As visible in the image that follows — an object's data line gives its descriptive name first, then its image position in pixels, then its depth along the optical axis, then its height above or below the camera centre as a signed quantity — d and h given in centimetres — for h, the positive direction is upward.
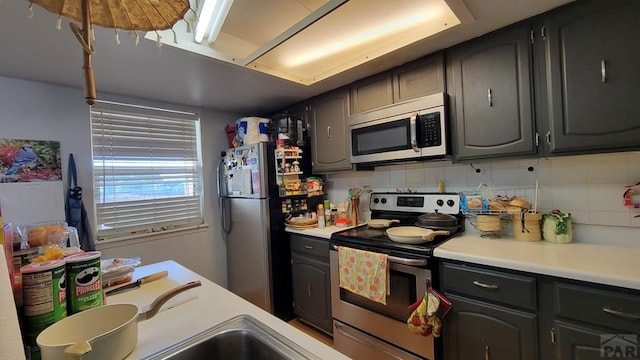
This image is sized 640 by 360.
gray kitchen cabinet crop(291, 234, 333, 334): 216 -83
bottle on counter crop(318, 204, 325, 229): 240 -33
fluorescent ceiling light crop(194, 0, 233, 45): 132 +89
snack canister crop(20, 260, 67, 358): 64 -25
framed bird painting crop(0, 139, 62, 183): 191 +24
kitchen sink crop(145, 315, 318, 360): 72 -44
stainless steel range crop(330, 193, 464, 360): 154 -71
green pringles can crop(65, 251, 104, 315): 72 -24
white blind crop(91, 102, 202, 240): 237 +19
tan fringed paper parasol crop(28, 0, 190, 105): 57 +41
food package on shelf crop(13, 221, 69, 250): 102 -17
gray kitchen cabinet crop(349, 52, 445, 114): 179 +68
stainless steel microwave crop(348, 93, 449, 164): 175 +33
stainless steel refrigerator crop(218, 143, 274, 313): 241 -35
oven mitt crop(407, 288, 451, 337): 142 -73
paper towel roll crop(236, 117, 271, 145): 264 +53
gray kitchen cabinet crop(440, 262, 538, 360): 125 -69
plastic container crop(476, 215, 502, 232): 168 -30
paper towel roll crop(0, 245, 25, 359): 40 -20
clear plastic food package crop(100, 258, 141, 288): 118 -37
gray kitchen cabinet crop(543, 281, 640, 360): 103 -61
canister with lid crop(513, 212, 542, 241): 157 -32
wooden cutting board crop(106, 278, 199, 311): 104 -44
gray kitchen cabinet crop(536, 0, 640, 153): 122 +45
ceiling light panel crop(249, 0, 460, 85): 141 +88
